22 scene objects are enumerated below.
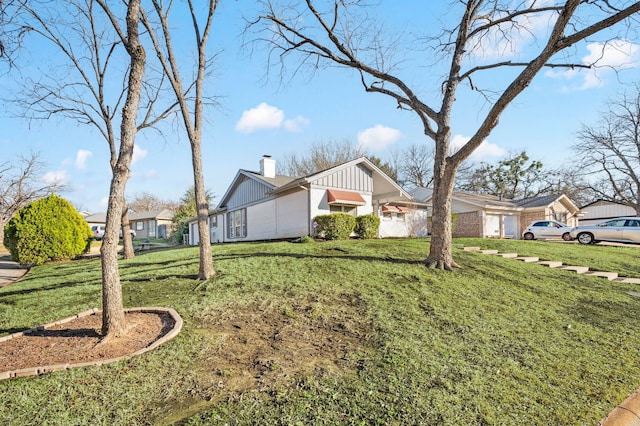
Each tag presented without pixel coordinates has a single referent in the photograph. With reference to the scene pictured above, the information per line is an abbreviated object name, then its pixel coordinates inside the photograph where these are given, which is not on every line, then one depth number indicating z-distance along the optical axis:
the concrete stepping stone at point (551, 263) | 10.65
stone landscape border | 3.20
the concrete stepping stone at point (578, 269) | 9.96
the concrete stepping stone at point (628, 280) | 8.90
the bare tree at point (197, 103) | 7.45
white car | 21.30
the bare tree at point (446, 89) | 7.25
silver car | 18.38
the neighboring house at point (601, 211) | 38.25
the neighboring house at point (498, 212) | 24.02
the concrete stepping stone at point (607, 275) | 9.42
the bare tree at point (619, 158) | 26.30
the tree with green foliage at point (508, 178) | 37.91
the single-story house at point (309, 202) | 15.95
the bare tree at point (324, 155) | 33.28
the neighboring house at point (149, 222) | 46.72
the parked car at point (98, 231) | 37.06
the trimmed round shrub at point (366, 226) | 16.08
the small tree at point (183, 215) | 30.48
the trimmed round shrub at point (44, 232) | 13.62
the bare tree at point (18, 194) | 30.39
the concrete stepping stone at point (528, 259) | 11.17
